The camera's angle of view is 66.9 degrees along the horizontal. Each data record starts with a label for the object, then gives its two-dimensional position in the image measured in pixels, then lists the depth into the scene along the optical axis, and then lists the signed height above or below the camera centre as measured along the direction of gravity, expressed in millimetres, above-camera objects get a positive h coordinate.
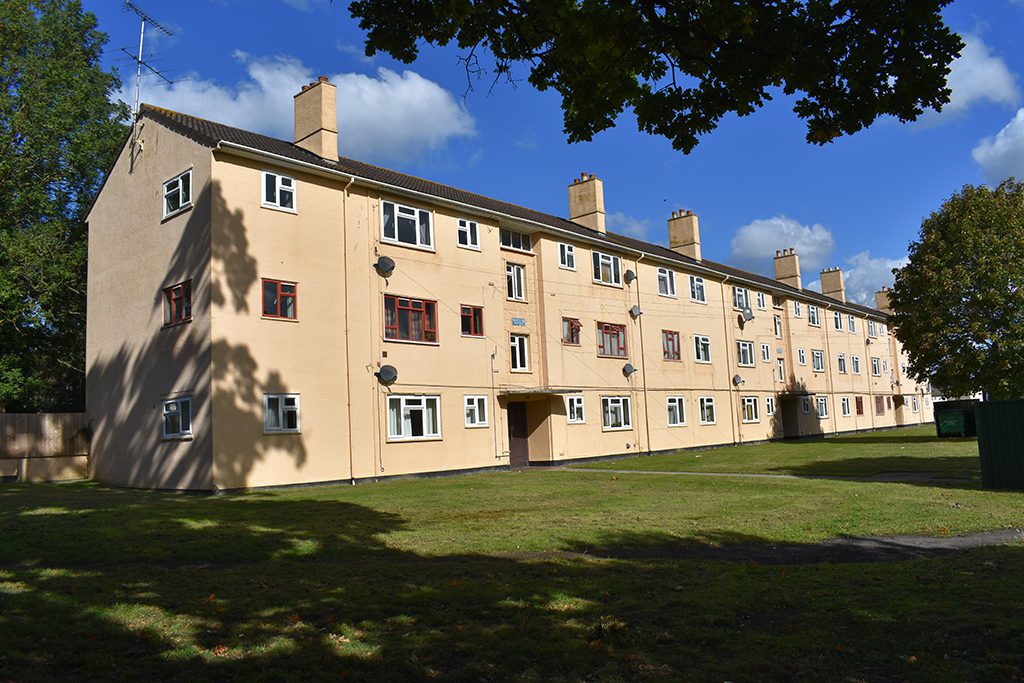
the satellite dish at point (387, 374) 23703 +1928
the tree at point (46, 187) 29641 +11172
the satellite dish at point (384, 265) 24156 +5350
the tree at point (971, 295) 32281 +4957
